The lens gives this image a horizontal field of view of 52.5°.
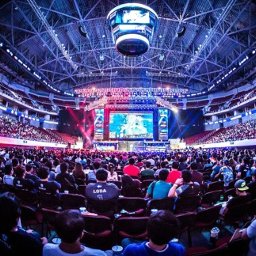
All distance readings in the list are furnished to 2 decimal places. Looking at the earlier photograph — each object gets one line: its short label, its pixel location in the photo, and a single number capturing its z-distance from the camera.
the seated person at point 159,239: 2.29
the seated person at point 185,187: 5.67
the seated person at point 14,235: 2.42
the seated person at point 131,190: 6.59
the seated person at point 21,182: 6.79
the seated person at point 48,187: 6.24
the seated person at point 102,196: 5.29
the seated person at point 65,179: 7.09
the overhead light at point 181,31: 33.59
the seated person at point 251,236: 2.85
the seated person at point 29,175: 7.53
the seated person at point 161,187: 5.89
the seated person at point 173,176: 7.85
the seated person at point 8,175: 7.21
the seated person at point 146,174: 9.55
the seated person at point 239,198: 4.99
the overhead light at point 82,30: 33.52
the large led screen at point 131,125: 46.22
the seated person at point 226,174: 8.70
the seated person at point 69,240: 2.29
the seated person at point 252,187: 5.95
